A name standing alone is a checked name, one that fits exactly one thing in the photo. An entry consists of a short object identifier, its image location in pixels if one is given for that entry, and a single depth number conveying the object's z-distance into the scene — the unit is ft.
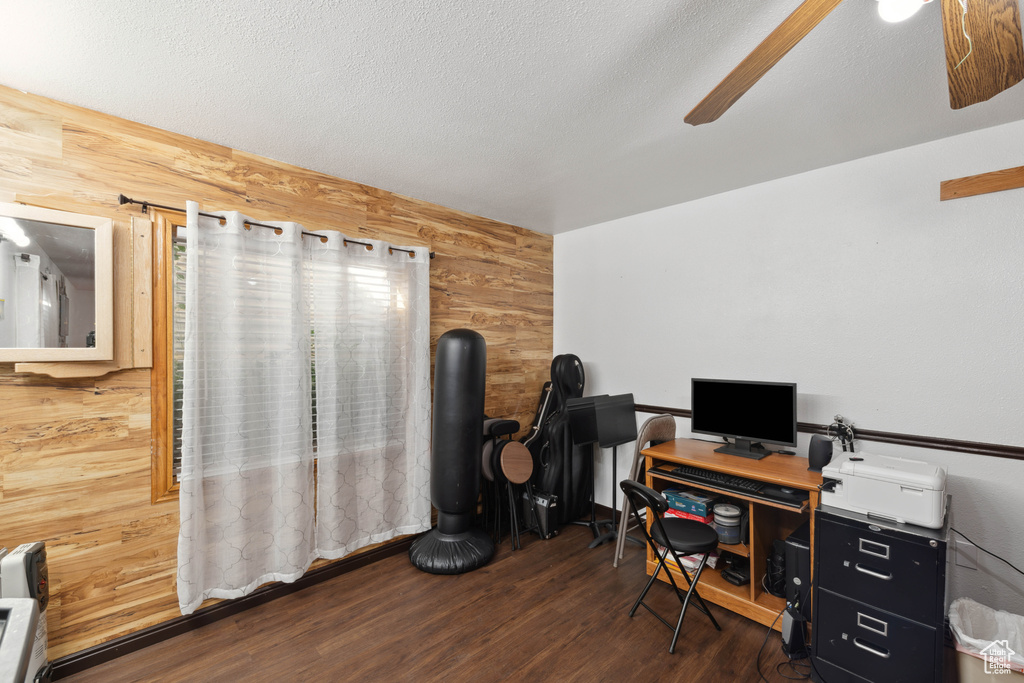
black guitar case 11.10
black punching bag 9.17
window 7.04
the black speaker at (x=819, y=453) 7.41
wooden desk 7.19
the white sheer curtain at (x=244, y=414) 7.10
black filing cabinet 5.44
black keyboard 7.54
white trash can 5.12
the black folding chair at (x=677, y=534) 6.75
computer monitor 8.18
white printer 5.63
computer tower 6.80
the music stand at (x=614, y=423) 10.18
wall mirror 5.80
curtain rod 6.62
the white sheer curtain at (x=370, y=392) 8.68
